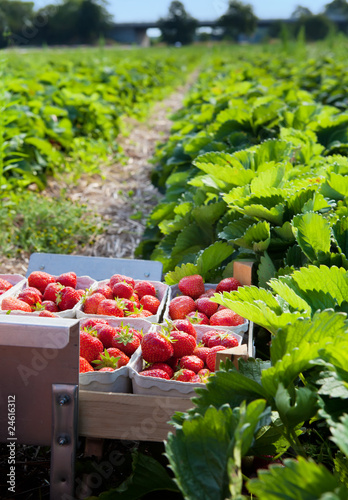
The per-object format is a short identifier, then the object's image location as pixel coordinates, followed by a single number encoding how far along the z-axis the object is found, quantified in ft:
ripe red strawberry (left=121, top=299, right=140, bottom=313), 7.50
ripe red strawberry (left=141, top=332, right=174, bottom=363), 6.14
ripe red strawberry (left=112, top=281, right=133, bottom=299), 7.66
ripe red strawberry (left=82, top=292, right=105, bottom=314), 7.34
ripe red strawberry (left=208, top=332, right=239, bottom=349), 6.49
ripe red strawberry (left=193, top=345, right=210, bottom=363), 6.42
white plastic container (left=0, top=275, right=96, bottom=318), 7.32
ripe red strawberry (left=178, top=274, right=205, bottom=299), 7.95
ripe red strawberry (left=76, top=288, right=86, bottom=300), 7.83
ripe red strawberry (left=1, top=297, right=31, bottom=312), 6.98
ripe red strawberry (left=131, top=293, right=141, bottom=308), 7.74
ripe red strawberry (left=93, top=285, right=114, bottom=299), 7.64
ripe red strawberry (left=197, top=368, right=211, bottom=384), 5.91
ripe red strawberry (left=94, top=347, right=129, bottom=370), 6.13
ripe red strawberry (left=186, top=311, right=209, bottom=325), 7.15
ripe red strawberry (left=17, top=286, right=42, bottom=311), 7.43
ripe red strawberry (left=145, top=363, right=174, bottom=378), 6.14
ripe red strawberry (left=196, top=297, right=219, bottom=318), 7.51
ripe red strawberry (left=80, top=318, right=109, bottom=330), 6.63
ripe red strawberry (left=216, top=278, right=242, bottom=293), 7.63
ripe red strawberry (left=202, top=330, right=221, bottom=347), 6.70
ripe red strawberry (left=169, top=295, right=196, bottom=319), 7.47
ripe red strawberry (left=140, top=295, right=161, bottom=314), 7.64
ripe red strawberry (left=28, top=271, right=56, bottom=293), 7.94
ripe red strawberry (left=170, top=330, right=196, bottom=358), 6.35
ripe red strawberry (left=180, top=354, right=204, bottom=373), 6.20
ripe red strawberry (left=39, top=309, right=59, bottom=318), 6.67
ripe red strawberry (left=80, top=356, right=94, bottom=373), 5.94
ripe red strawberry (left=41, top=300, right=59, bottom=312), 7.49
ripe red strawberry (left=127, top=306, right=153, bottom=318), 7.26
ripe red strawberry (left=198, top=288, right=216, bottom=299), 7.75
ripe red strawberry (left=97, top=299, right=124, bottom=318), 7.15
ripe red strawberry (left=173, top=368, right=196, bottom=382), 5.97
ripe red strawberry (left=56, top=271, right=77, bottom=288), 8.07
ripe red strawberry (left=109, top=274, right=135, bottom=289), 7.92
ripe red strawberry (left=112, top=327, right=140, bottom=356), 6.43
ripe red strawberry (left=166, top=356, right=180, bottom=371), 6.39
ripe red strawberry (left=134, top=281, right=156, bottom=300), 8.00
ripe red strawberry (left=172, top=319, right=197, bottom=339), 6.59
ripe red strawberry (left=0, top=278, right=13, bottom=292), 7.80
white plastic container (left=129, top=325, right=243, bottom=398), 5.73
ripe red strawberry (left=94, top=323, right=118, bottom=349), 6.46
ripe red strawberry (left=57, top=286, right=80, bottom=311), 7.63
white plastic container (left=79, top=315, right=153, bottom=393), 5.81
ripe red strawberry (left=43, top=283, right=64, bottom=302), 7.73
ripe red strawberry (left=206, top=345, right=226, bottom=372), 6.22
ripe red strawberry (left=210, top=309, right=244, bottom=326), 7.06
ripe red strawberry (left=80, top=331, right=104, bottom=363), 6.14
